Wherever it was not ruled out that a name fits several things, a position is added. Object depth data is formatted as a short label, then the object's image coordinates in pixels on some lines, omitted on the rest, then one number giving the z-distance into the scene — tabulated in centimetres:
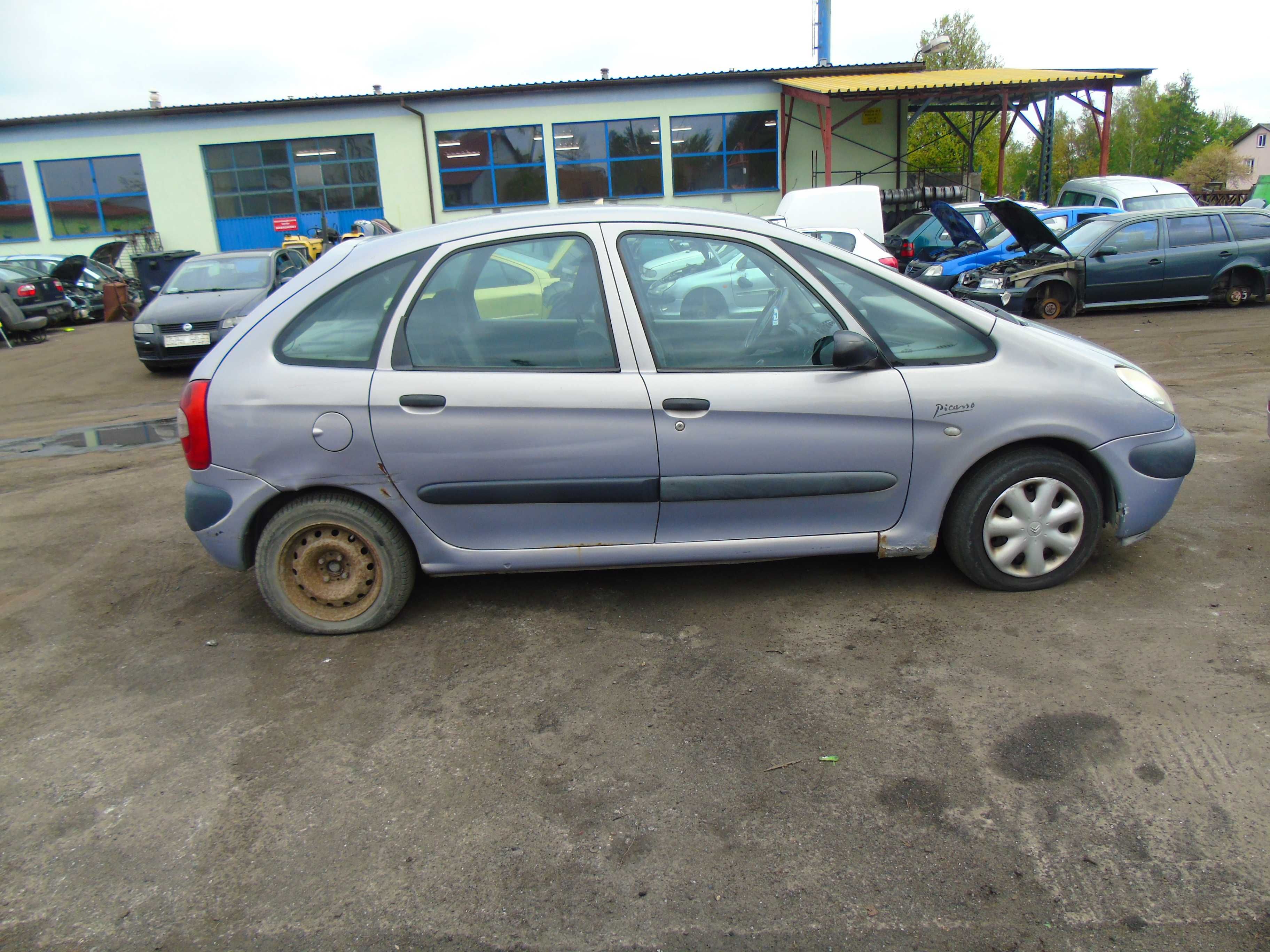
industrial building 2625
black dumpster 2031
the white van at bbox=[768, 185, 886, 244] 1576
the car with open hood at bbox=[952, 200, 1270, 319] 1320
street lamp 3003
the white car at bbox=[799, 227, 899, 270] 1141
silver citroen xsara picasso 374
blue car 1405
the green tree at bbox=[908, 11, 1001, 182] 5053
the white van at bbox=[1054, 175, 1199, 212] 1783
